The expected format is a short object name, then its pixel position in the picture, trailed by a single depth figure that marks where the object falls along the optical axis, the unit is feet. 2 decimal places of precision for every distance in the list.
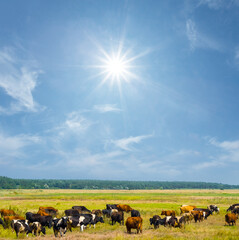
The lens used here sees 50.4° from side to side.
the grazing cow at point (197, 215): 95.51
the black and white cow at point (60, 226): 67.30
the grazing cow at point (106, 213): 99.57
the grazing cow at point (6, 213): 97.14
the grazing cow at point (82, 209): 112.06
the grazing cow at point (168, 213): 102.53
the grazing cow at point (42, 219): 76.93
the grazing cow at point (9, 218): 75.70
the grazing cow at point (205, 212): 105.40
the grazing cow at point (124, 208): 124.68
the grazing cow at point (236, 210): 117.23
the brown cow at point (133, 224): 69.92
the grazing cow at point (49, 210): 106.96
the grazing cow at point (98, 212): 104.79
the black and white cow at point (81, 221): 71.72
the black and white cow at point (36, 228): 67.56
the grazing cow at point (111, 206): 124.00
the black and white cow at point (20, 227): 65.41
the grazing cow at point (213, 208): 127.34
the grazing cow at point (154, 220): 78.39
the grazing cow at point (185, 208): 114.67
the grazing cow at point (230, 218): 85.86
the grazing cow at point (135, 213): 94.99
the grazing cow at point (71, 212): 99.12
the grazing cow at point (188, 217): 91.55
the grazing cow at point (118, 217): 84.48
